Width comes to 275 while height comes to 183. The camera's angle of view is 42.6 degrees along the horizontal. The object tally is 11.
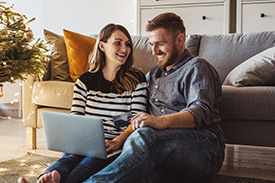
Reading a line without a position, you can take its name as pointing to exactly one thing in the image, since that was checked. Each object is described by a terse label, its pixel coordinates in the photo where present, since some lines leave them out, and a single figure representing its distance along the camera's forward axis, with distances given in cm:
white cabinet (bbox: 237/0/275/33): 305
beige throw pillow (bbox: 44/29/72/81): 241
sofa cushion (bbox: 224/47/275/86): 187
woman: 156
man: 116
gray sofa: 174
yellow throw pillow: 234
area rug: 172
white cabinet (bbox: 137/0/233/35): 320
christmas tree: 191
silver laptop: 121
